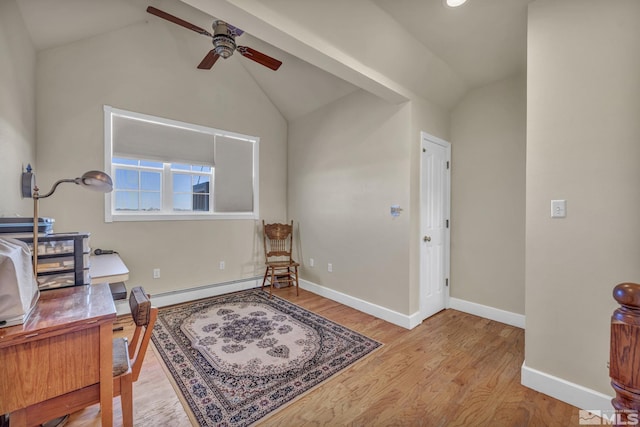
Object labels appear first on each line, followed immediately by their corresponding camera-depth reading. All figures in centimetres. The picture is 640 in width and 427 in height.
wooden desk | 96
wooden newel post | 68
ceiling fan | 243
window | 323
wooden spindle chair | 416
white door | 307
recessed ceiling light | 201
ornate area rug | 180
